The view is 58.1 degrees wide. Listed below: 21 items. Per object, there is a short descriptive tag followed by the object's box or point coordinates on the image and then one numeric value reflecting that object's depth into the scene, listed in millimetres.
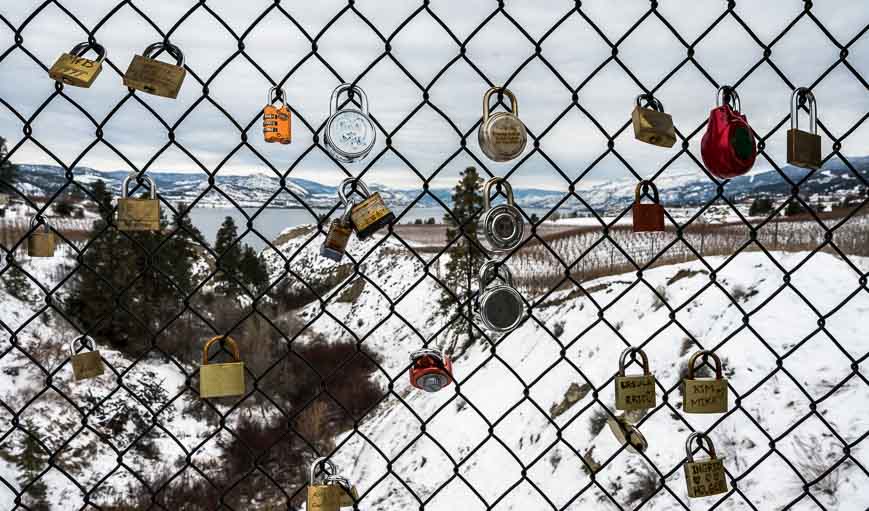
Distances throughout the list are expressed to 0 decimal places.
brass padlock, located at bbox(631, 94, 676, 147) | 778
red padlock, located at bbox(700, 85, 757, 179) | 795
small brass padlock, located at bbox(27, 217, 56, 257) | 754
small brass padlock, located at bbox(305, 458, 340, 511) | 776
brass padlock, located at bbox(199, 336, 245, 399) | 729
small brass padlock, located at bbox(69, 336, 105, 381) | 763
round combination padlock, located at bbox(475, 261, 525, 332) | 762
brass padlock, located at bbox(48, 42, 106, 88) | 664
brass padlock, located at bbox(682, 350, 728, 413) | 837
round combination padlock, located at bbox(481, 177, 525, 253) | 758
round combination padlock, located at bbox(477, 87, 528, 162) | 751
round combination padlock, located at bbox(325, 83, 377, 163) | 709
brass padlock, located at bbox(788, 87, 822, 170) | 835
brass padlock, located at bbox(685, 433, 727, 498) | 850
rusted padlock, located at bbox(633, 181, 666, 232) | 798
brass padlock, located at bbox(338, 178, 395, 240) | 723
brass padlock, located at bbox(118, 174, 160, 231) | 710
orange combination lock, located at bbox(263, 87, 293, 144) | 717
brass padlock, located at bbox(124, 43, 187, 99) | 675
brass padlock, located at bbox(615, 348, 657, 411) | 818
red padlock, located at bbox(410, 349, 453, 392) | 787
